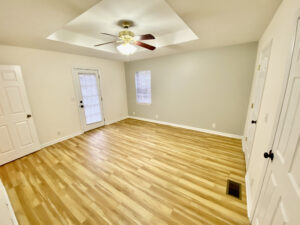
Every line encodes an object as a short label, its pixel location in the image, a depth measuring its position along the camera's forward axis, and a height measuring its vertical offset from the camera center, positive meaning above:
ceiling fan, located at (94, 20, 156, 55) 2.12 +0.83
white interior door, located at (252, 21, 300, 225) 0.73 -0.57
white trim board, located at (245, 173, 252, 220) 1.49 -1.49
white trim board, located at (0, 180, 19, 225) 1.41 -1.50
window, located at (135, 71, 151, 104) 4.79 +0.00
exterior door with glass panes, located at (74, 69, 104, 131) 3.90 -0.34
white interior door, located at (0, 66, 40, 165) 2.53 -0.60
